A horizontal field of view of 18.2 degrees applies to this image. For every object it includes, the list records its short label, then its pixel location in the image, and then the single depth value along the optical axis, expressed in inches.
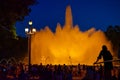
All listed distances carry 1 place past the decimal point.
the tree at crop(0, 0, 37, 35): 979.3
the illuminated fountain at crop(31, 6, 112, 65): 2031.7
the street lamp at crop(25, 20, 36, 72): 1431.6
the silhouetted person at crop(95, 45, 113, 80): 636.7
